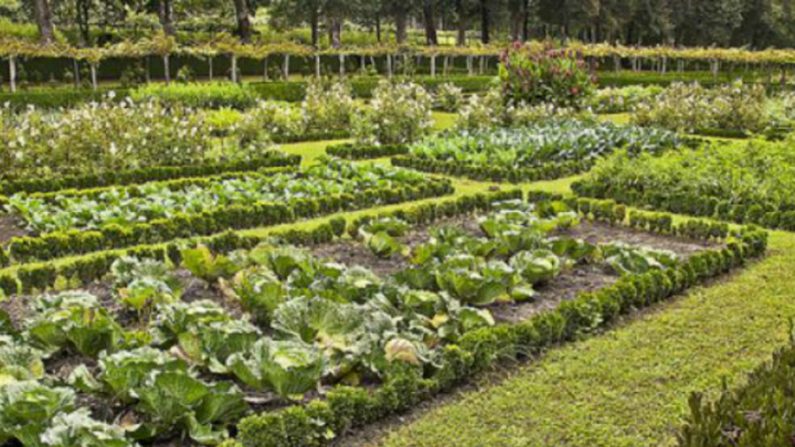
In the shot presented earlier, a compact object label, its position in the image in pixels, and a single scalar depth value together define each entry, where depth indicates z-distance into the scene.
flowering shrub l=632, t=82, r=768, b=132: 18.61
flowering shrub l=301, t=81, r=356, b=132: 18.52
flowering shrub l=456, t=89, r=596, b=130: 17.73
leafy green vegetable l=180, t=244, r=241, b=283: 6.98
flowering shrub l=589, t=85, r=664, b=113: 24.67
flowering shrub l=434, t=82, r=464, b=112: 25.02
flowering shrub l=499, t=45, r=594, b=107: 19.23
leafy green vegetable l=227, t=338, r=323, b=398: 4.77
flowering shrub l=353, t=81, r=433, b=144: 16.14
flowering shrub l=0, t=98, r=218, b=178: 12.27
